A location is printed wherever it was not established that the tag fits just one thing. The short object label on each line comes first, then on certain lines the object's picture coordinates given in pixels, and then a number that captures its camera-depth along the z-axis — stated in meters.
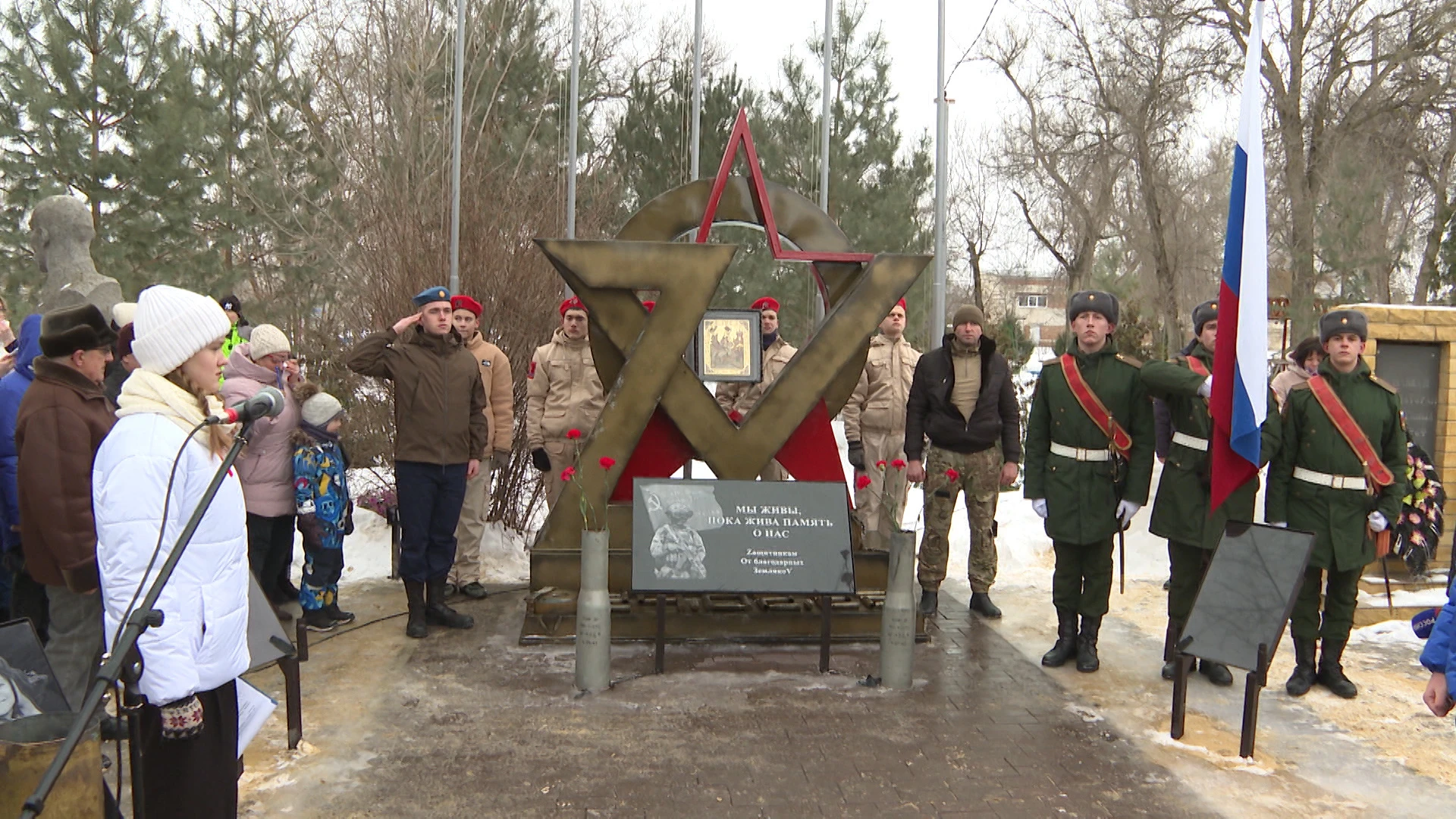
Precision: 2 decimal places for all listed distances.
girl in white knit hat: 2.74
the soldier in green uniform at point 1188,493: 5.61
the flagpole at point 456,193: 8.17
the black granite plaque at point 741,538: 5.52
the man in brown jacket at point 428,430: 6.21
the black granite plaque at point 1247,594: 4.84
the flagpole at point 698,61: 10.07
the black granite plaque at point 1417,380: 7.93
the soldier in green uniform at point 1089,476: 5.85
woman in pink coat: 5.92
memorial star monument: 6.18
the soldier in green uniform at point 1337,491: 5.50
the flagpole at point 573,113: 8.96
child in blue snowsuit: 6.00
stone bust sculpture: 6.05
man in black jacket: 6.89
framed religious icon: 6.70
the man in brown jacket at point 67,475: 3.73
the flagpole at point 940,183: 9.55
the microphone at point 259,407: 2.59
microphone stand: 2.19
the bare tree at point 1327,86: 19.06
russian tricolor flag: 5.08
